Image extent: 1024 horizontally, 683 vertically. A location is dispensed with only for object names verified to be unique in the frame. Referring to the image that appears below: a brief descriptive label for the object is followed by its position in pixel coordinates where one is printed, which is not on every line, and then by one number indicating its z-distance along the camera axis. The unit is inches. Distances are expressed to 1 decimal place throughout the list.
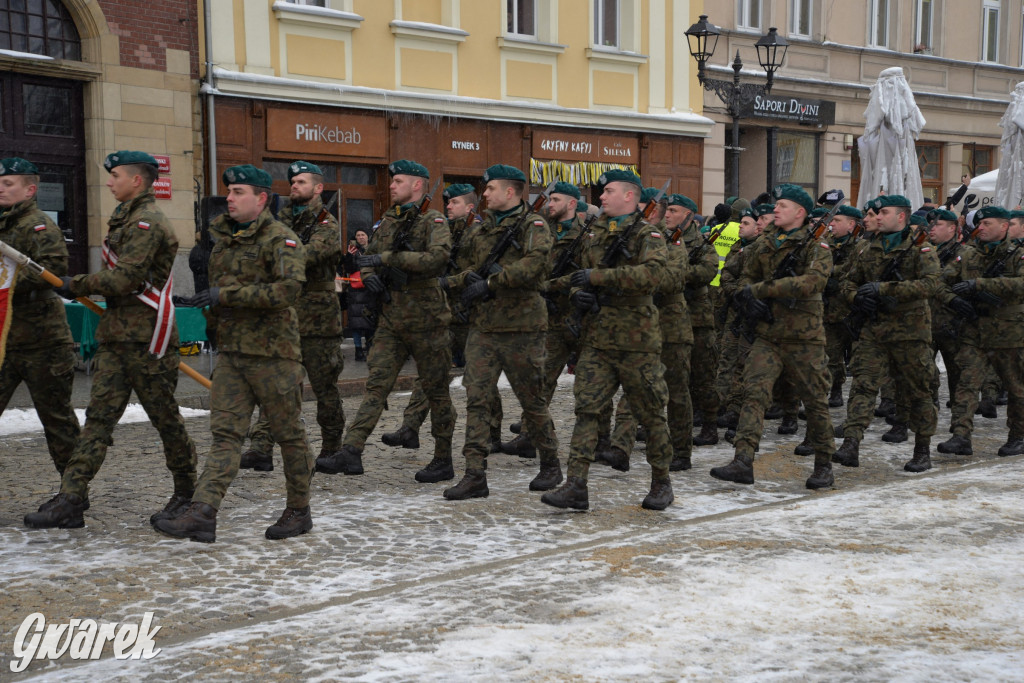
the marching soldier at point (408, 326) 309.1
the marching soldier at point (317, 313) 314.5
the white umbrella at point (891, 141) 630.5
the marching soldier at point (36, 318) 260.1
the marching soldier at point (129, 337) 248.4
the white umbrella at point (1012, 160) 653.3
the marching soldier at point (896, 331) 336.8
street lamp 627.8
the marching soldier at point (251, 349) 239.9
